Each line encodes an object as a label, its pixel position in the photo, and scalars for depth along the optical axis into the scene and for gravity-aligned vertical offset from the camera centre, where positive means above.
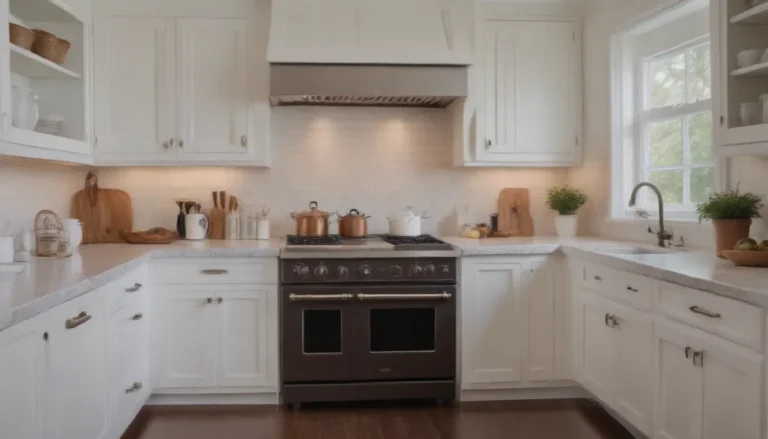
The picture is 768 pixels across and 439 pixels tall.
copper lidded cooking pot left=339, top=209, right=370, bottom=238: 3.99 -0.08
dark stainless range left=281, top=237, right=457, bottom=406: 3.50 -0.59
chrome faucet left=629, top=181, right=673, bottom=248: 3.28 -0.04
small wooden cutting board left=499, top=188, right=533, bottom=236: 4.32 +0.02
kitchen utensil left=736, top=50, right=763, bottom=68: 2.58 +0.62
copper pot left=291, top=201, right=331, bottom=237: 3.94 -0.06
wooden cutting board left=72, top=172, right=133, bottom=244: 3.94 +0.02
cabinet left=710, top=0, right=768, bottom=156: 2.60 +0.56
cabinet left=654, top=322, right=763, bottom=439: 2.02 -0.61
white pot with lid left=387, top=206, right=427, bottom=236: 4.04 -0.07
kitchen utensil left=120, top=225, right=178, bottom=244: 3.78 -0.14
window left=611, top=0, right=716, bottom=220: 3.29 +0.55
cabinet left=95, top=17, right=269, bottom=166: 3.76 +0.72
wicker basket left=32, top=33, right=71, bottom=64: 3.04 +0.81
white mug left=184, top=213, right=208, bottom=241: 3.97 -0.07
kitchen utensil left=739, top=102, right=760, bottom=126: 2.60 +0.40
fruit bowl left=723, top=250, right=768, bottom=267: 2.41 -0.17
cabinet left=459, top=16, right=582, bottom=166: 4.00 +0.74
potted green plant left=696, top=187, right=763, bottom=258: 2.71 -0.01
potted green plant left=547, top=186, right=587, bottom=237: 4.07 +0.04
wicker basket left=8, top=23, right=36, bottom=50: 2.75 +0.77
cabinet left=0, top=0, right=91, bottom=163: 2.63 +0.66
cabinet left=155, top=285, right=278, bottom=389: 3.48 -0.66
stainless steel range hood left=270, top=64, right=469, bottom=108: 3.62 +0.75
